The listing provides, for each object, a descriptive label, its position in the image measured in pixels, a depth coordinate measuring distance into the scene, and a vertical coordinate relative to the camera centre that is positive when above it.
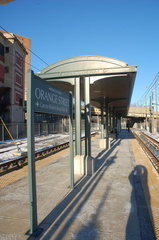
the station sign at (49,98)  3.49 +0.47
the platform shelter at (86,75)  6.87 +1.64
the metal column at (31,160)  3.22 -0.62
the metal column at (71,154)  5.28 -0.86
